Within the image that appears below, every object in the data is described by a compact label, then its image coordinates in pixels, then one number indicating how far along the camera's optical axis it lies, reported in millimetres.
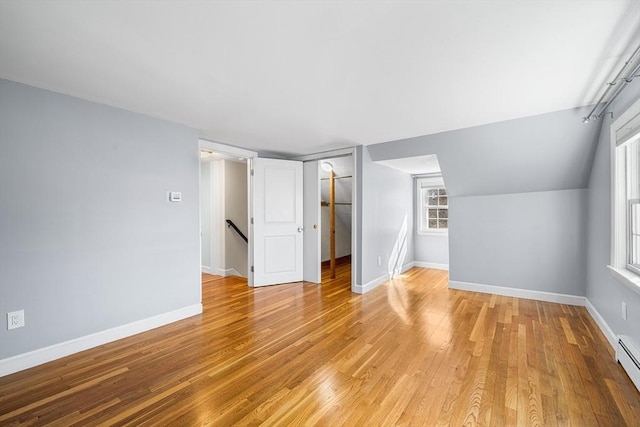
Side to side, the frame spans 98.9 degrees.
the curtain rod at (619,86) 1726
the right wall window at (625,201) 2186
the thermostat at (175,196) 3049
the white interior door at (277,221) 4391
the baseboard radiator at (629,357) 1839
